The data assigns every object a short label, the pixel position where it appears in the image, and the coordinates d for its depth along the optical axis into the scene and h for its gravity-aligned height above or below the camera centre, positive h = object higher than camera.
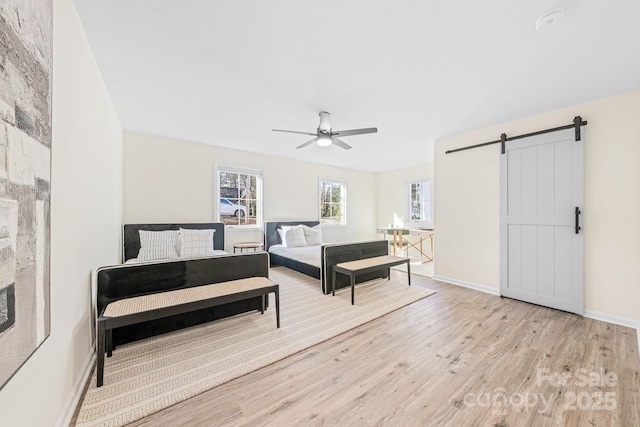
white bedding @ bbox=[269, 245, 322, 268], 3.92 -0.73
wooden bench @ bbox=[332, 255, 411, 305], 3.07 -0.72
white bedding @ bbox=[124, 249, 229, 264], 3.61 -0.68
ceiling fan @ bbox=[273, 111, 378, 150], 3.02 +1.03
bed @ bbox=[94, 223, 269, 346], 1.97 -0.62
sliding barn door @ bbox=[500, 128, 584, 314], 2.80 -0.10
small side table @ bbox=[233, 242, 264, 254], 4.56 -0.61
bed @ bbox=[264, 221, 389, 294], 3.41 -0.72
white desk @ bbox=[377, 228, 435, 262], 5.80 -0.73
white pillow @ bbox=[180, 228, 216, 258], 3.64 -0.45
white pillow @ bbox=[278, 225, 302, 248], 5.11 -0.37
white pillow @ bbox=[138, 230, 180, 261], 3.49 -0.47
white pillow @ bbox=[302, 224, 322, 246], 5.36 -0.51
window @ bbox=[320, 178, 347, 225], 6.44 +0.32
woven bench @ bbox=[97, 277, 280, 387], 1.65 -0.72
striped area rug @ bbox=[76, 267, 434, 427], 1.47 -1.14
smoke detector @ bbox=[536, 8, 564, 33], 1.53 +1.27
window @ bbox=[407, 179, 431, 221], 6.15 +0.34
